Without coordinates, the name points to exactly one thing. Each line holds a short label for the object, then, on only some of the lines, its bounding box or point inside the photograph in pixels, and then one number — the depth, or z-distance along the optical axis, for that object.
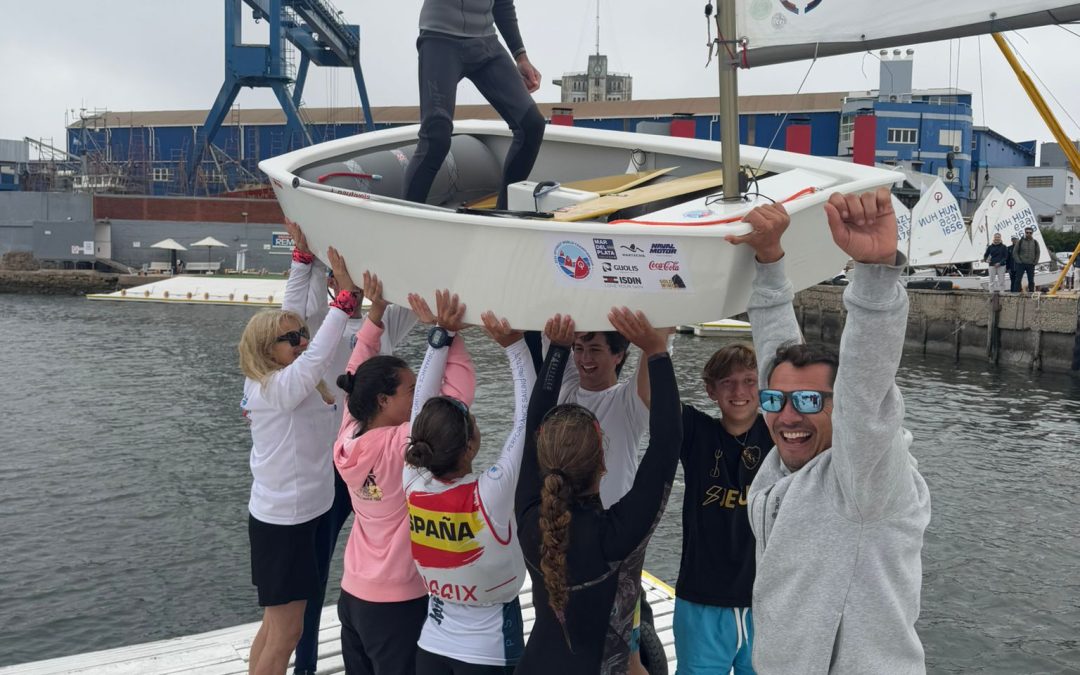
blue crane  45.06
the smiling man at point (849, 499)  1.95
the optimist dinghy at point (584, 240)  2.89
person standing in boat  4.08
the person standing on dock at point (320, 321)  4.11
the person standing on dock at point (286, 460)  3.74
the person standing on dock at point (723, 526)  3.14
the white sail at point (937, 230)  29.03
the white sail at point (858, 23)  2.80
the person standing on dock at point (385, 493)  3.31
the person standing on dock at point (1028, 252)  24.92
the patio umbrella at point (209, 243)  45.22
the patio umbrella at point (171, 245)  44.66
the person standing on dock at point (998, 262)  25.17
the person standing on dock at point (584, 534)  2.58
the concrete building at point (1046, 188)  59.56
